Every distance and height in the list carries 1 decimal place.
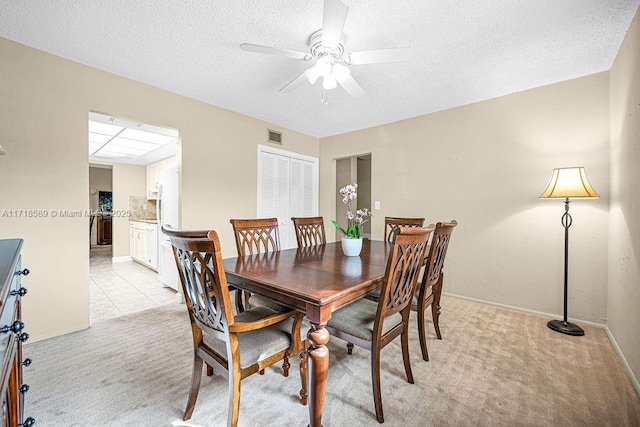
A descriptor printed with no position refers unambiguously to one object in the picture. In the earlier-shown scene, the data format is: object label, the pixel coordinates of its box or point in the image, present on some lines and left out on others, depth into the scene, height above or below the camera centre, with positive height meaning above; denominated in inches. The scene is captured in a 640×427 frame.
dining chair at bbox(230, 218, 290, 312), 75.1 -9.6
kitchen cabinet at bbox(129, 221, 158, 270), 173.4 -23.8
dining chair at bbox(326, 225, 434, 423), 53.8 -24.2
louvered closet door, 156.6 +13.3
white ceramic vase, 82.7 -11.0
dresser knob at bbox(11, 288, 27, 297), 38.3 -12.8
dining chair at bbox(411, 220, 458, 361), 68.2 -17.3
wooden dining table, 46.9 -14.6
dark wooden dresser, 27.9 -16.3
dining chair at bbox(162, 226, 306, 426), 44.5 -22.6
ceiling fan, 62.2 +41.0
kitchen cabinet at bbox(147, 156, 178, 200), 206.0 +30.5
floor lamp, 88.8 +6.9
